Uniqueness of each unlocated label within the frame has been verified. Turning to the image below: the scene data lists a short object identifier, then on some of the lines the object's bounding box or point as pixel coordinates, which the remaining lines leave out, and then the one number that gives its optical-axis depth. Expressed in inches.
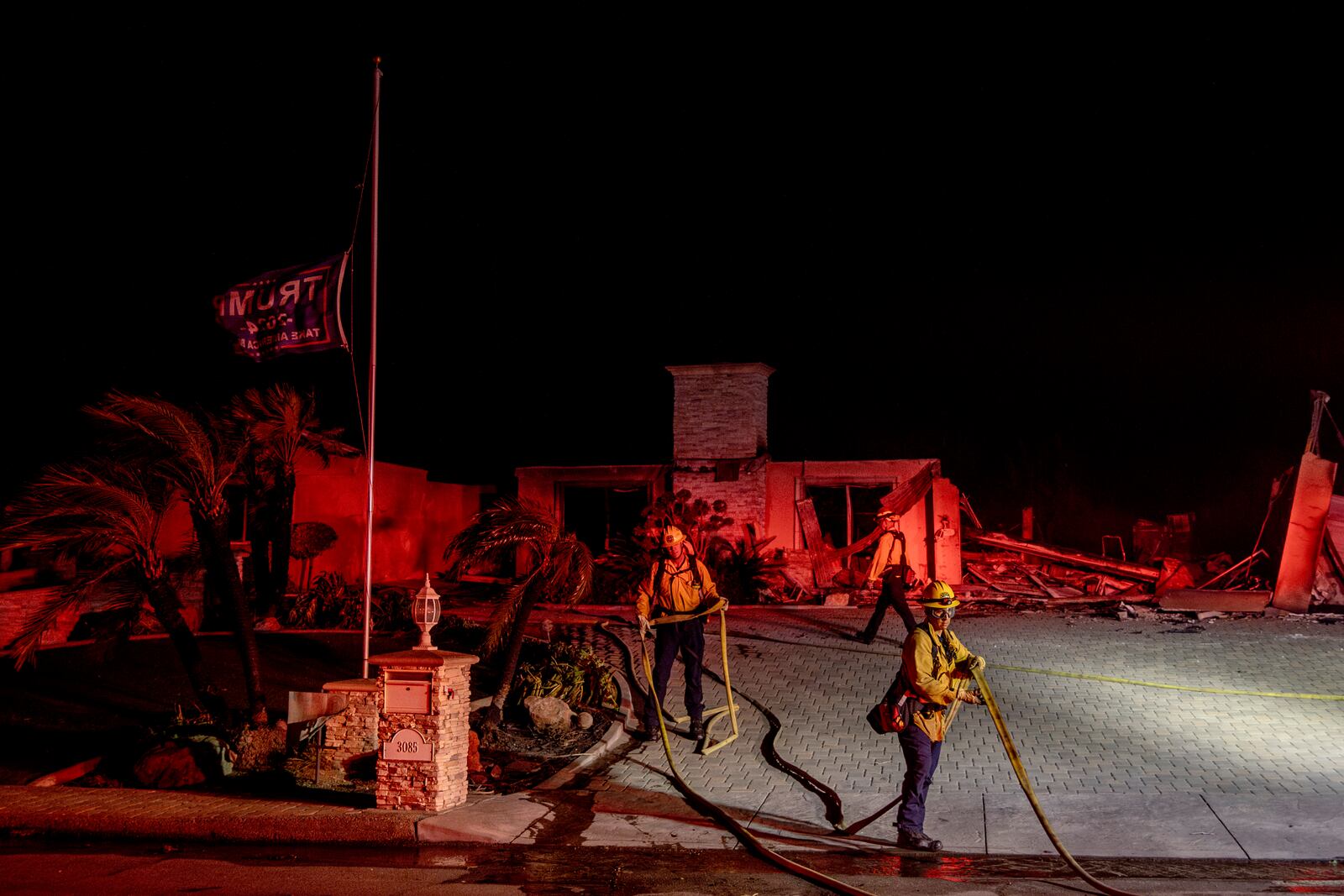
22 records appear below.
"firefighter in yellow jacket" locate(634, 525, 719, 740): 358.6
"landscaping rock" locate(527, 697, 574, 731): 377.9
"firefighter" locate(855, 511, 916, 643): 482.6
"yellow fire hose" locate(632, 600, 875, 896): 225.6
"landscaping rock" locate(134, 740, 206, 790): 332.5
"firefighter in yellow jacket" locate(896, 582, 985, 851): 259.1
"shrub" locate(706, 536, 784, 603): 730.2
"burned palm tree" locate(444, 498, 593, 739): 377.4
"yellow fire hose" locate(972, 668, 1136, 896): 214.8
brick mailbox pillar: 285.7
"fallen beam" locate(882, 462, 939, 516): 739.4
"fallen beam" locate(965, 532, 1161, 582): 722.8
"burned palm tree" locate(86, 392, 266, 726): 356.5
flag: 410.3
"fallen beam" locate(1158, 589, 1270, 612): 625.6
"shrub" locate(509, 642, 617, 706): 410.9
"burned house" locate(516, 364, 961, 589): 748.0
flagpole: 359.9
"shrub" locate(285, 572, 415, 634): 643.5
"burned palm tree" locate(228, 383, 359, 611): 647.8
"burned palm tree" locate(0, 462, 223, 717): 342.6
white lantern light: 298.0
